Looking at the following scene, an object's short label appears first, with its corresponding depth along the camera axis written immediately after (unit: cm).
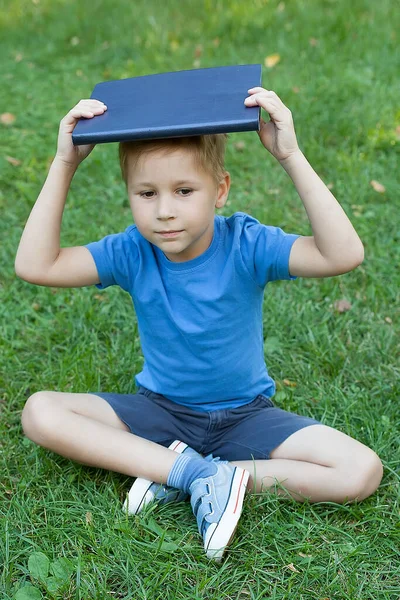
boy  215
